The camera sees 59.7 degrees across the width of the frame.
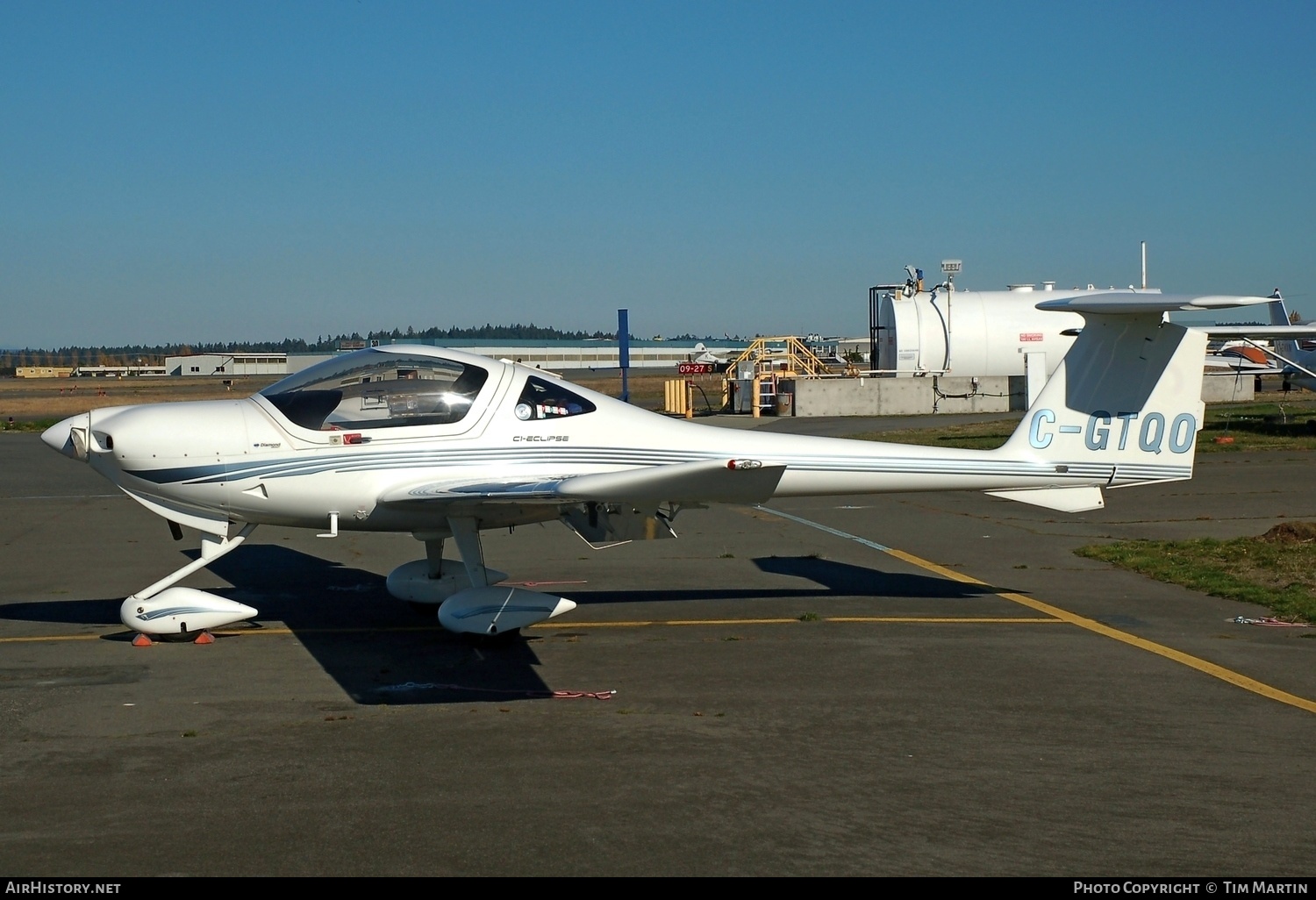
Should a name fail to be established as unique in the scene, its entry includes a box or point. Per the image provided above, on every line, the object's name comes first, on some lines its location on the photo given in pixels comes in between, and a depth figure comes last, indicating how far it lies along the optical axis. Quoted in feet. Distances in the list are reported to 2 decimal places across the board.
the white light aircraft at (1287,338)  73.21
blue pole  98.29
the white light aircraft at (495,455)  28.07
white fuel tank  133.39
